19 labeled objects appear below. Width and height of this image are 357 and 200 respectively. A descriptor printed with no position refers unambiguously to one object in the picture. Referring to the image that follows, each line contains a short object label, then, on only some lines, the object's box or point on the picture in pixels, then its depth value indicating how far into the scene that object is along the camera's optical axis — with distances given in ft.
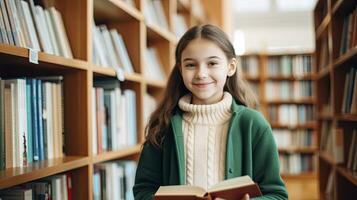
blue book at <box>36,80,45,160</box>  4.65
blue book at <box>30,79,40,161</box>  4.56
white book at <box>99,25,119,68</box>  6.66
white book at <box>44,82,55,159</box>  4.84
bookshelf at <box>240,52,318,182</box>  19.21
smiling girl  4.17
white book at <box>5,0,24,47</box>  4.23
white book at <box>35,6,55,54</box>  4.88
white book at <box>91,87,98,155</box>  5.57
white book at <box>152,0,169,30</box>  8.84
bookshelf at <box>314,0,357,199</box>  6.77
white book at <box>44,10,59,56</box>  5.02
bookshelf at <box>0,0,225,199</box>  4.34
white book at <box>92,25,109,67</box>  6.20
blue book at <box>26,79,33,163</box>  4.48
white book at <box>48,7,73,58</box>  5.08
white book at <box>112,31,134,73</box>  6.92
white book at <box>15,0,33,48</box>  4.48
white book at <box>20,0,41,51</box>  4.58
